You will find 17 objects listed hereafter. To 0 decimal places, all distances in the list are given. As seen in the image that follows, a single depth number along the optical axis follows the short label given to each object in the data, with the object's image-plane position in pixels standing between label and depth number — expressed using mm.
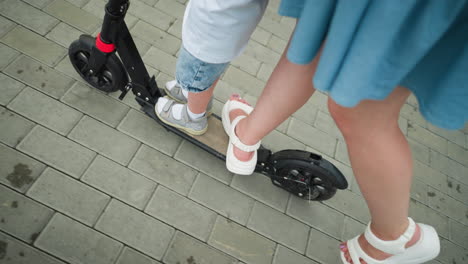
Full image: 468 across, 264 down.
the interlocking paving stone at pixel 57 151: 1509
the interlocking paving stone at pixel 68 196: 1413
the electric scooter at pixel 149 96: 1476
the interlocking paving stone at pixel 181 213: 1518
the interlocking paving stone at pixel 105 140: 1613
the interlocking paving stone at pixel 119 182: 1516
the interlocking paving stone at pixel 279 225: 1621
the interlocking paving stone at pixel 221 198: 1620
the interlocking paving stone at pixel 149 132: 1719
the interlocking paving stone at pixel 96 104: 1712
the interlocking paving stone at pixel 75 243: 1322
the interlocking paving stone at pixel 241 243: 1527
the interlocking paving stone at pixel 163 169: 1616
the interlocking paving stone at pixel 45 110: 1603
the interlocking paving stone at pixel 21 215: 1318
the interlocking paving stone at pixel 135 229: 1420
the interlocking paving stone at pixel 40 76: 1704
